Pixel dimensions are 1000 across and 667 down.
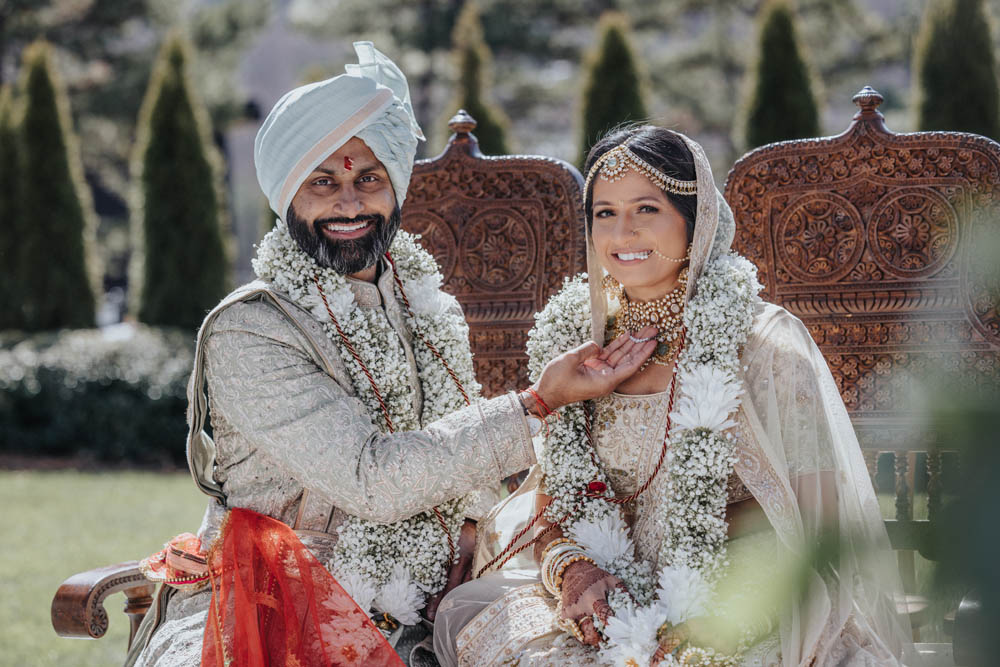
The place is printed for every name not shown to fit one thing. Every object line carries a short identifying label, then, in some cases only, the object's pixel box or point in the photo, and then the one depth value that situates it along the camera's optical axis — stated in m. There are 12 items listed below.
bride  2.47
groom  2.67
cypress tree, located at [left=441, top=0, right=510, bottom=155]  10.76
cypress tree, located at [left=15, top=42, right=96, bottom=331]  11.06
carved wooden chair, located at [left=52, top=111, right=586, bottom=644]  3.86
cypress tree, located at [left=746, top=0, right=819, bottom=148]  9.03
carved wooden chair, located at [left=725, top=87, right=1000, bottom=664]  3.31
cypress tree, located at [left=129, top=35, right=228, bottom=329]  10.79
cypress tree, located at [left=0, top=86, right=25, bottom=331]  11.12
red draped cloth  2.58
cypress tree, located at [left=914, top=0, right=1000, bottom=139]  8.97
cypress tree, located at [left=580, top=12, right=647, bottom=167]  9.56
